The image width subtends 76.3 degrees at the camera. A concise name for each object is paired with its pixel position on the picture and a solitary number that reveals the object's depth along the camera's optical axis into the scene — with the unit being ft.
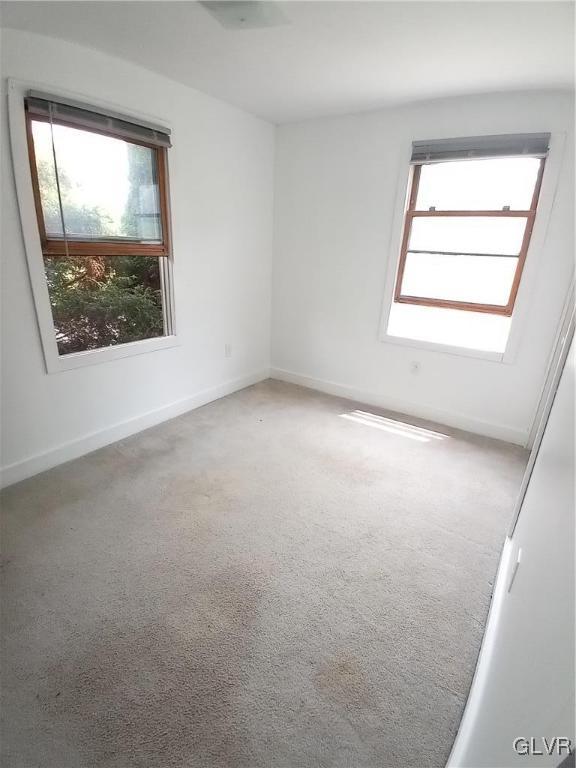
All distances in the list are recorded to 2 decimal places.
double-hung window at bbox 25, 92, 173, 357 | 6.64
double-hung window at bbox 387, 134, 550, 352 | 8.41
